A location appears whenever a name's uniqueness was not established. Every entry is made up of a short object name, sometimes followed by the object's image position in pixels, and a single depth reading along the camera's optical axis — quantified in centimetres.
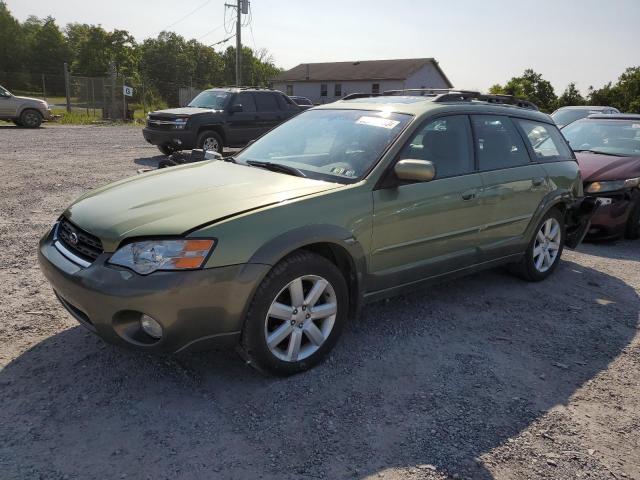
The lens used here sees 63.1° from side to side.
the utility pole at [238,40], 3166
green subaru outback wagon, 276
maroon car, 664
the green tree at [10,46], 5494
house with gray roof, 5100
